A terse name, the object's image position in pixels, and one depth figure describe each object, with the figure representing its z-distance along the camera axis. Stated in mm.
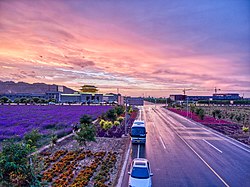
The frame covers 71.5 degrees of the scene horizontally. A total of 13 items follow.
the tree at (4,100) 64753
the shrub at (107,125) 21989
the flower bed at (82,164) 9597
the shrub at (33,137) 12464
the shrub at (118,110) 31088
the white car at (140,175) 8814
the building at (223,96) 126358
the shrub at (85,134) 14021
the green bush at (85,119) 18469
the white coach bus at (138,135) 17524
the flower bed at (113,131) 21388
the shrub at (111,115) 25661
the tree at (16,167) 5624
